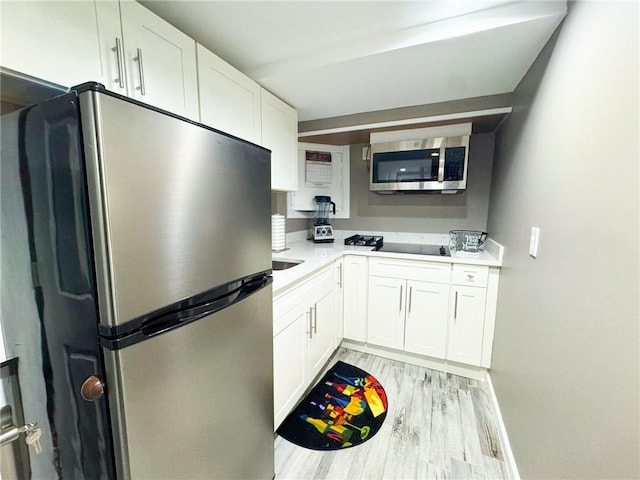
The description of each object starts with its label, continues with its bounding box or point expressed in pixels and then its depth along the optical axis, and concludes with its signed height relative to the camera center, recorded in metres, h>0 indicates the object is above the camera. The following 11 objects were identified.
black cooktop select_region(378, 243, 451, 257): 2.25 -0.38
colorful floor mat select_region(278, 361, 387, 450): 1.50 -1.30
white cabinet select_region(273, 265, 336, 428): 1.39 -0.80
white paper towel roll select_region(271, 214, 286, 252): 2.22 -0.23
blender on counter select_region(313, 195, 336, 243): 2.73 -0.14
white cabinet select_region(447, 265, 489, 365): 1.93 -0.80
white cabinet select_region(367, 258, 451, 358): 2.06 -0.80
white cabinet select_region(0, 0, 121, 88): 0.72 +0.50
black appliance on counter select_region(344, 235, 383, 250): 2.50 -0.34
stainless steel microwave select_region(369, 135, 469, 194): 2.17 +0.35
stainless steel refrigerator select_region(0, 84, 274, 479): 0.58 -0.20
